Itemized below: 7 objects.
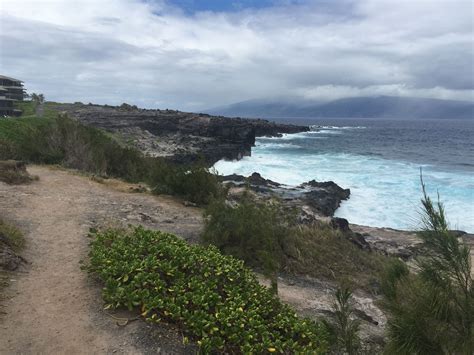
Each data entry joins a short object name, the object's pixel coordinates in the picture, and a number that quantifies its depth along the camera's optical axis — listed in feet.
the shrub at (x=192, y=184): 43.67
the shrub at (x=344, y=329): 13.84
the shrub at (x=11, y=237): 22.82
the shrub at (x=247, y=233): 27.43
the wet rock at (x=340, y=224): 49.30
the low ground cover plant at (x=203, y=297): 15.74
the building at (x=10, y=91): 149.89
